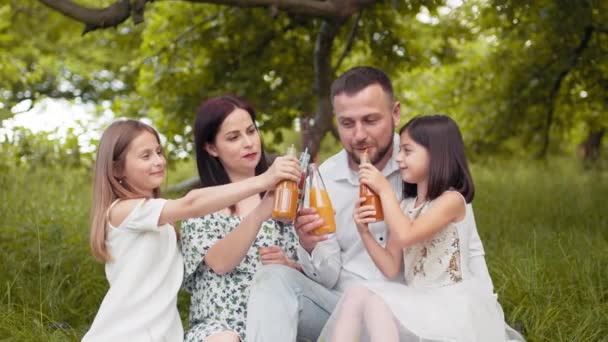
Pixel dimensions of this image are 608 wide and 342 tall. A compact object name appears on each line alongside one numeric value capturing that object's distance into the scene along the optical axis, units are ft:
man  9.16
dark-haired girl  8.40
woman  9.25
